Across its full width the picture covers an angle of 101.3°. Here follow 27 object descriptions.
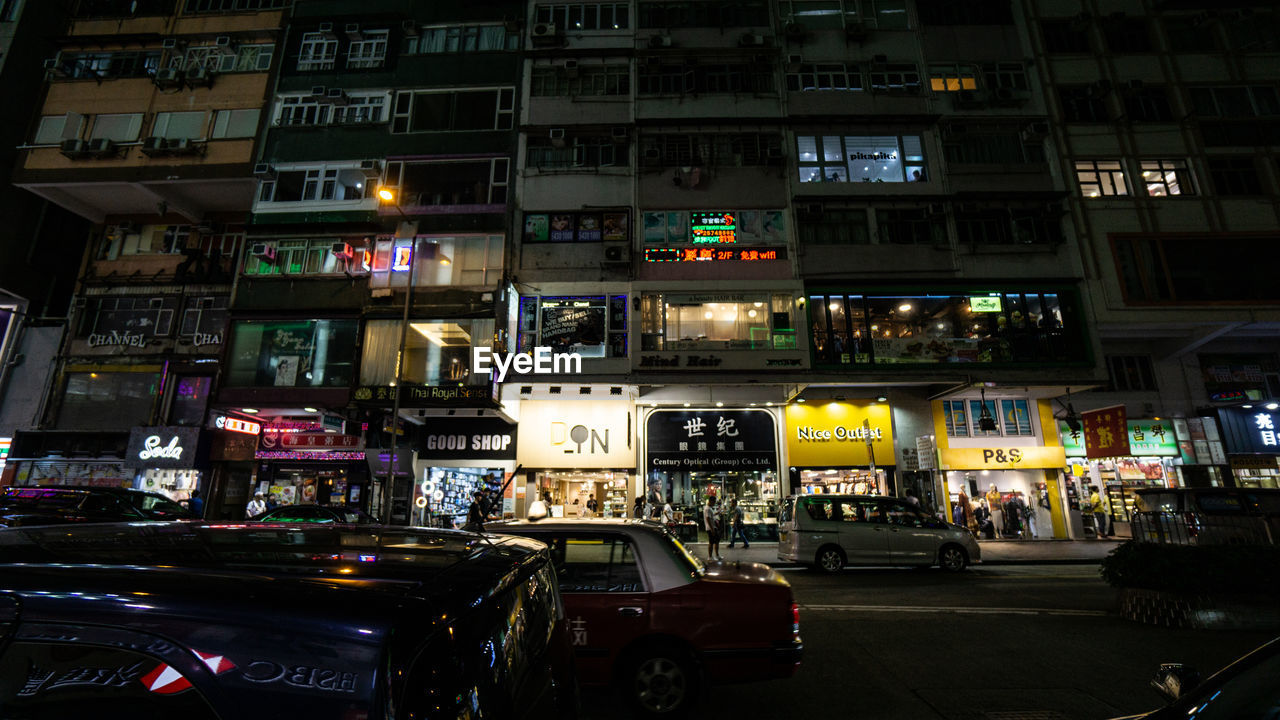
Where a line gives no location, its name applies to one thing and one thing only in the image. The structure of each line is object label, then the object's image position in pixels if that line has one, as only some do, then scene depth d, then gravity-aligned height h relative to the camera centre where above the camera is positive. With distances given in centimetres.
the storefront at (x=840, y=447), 2025 +196
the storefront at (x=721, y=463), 2036 +135
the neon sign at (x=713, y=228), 2070 +1040
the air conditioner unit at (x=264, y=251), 2034 +932
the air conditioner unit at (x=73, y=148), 2095 +1359
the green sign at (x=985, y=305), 1961 +702
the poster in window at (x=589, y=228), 2058 +1032
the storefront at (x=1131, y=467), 2077 +127
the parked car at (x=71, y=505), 907 -11
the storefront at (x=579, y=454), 2042 +170
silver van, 1300 -94
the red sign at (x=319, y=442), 1998 +211
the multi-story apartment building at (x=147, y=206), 1991 +1219
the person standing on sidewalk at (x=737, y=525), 1847 -92
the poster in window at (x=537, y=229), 2064 +1031
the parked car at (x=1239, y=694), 195 -73
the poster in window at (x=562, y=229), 2059 +1029
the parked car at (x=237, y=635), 119 -33
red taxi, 470 -115
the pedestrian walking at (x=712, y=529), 1515 -85
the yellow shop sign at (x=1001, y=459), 2023 +151
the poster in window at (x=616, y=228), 2036 +1025
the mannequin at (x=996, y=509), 2055 -38
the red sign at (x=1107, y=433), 1862 +236
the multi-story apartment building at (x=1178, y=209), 1992 +1109
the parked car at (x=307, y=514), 1125 -32
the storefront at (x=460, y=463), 2016 +135
